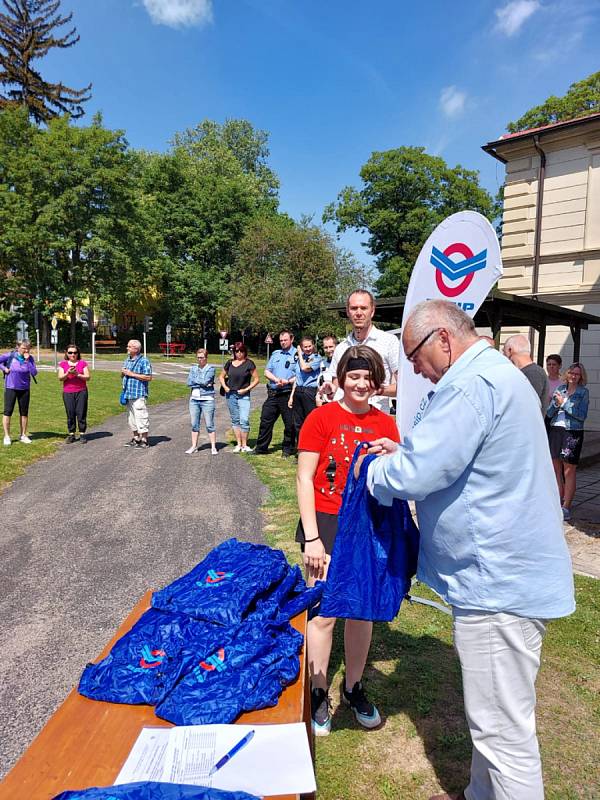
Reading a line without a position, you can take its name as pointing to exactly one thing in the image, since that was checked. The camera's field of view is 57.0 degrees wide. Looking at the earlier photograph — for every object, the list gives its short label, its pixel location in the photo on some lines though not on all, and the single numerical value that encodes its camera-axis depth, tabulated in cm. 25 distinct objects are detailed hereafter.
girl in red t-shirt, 280
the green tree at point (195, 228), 4578
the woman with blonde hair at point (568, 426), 693
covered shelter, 953
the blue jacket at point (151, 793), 156
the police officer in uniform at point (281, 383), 1009
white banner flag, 409
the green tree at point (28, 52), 3969
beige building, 1550
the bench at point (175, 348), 4770
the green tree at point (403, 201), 3803
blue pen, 180
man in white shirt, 411
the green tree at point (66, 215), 3472
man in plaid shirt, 1029
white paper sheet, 173
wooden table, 175
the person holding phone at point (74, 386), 1052
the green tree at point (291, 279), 4088
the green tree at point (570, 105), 2792
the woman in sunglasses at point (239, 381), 1012
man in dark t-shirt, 576
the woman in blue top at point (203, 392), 1015
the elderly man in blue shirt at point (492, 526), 187
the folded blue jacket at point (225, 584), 245
